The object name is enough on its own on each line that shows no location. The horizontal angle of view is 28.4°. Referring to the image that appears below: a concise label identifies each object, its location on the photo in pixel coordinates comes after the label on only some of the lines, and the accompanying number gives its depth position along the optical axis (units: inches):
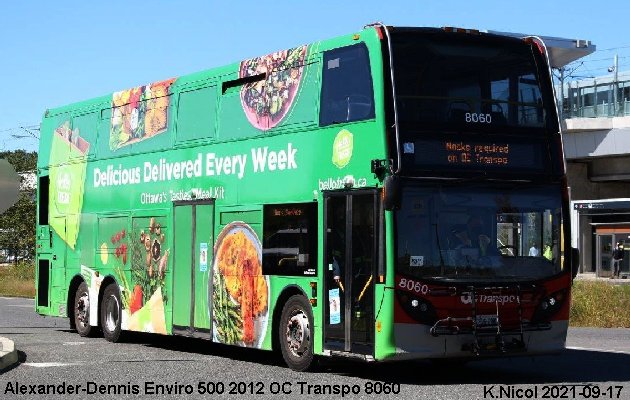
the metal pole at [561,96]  2846.0
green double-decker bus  538.0
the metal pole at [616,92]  2773.1
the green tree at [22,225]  2893.7
